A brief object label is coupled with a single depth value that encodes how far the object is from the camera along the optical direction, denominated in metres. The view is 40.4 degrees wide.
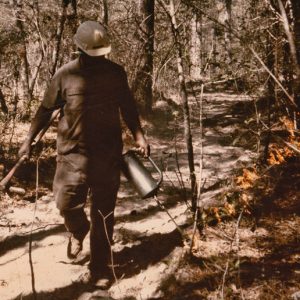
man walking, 3.56
